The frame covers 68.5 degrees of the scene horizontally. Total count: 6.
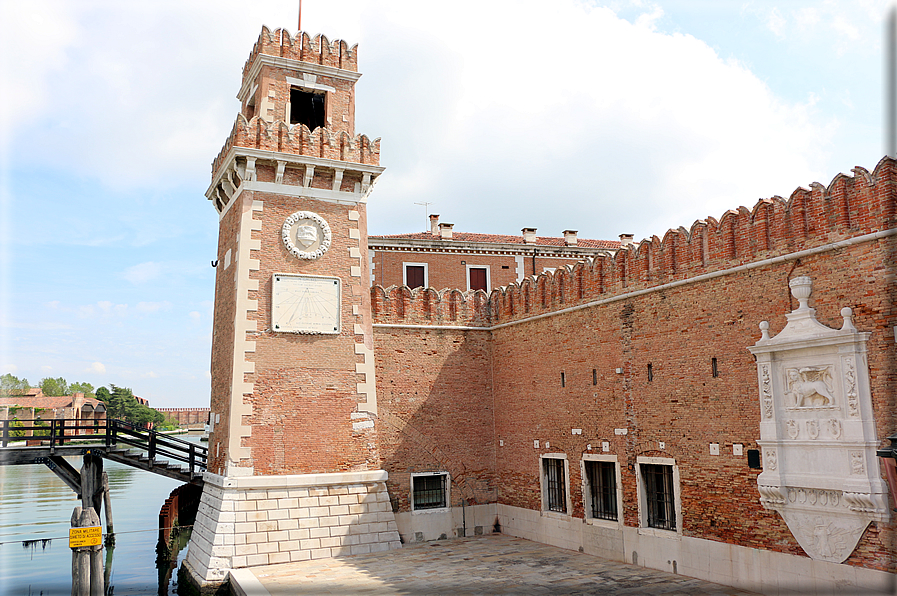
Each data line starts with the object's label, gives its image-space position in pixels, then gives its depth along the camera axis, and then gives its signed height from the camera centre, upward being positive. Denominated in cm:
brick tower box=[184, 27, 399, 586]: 1275 +109
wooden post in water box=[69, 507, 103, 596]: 1110 -287
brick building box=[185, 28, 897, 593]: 882 +1
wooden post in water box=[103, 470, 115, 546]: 1898 -352
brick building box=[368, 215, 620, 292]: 2266 +454
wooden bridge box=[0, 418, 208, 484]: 1514 -134
